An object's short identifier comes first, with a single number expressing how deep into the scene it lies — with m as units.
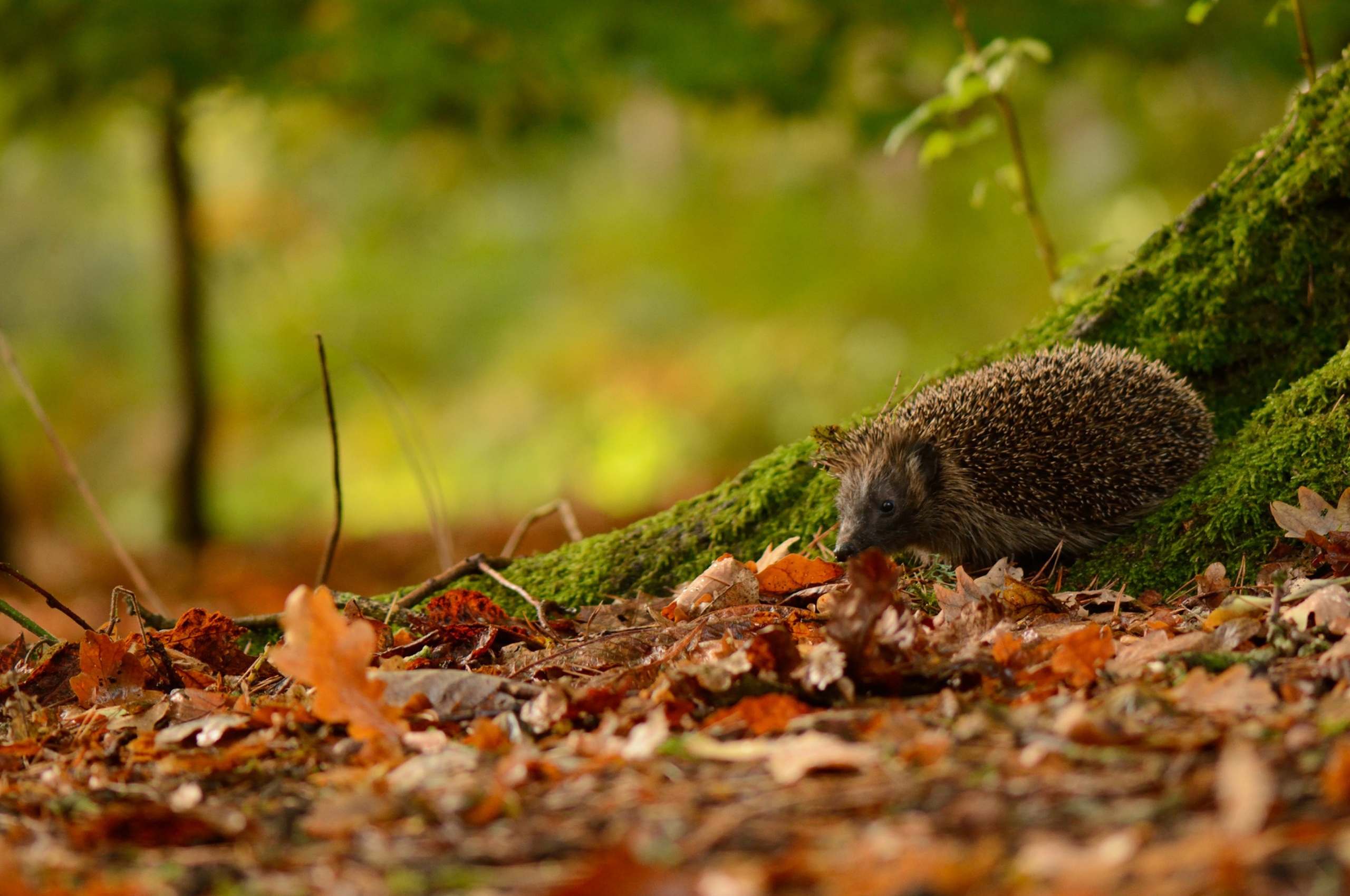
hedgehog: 8.91
